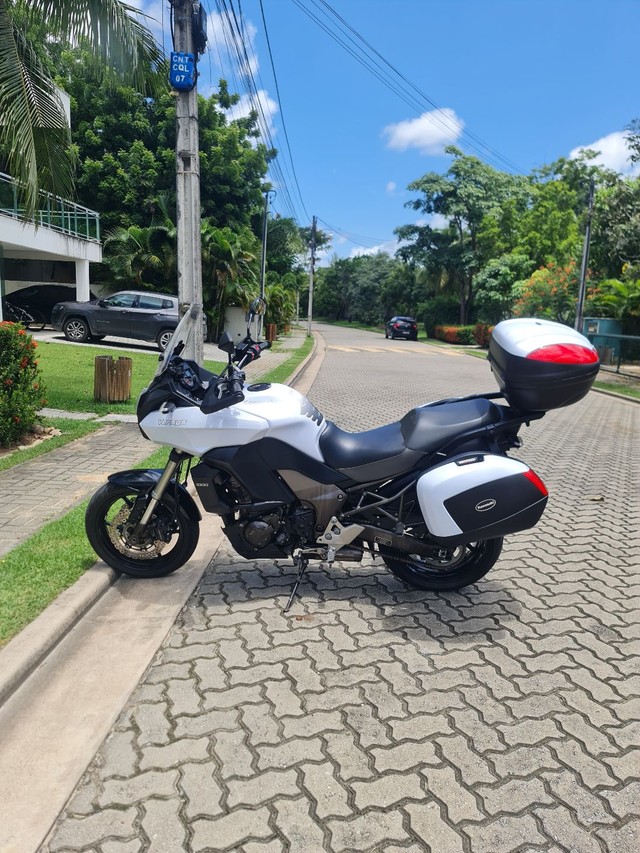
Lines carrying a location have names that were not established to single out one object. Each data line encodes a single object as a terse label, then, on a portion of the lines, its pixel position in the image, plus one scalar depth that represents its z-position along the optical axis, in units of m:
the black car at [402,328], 40.70
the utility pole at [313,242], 40.66
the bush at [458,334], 38.03
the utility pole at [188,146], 6.71
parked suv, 18.52
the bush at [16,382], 6.89
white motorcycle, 3.48
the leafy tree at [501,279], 36.59
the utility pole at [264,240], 27.22
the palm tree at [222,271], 22.94
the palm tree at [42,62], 8.27
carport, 17.08
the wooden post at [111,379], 9.78
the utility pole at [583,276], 20.96
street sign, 6.68
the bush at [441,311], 45.37
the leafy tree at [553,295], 26.61
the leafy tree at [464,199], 39.84
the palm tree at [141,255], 23.25
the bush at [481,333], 35.91
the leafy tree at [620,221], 18.17
